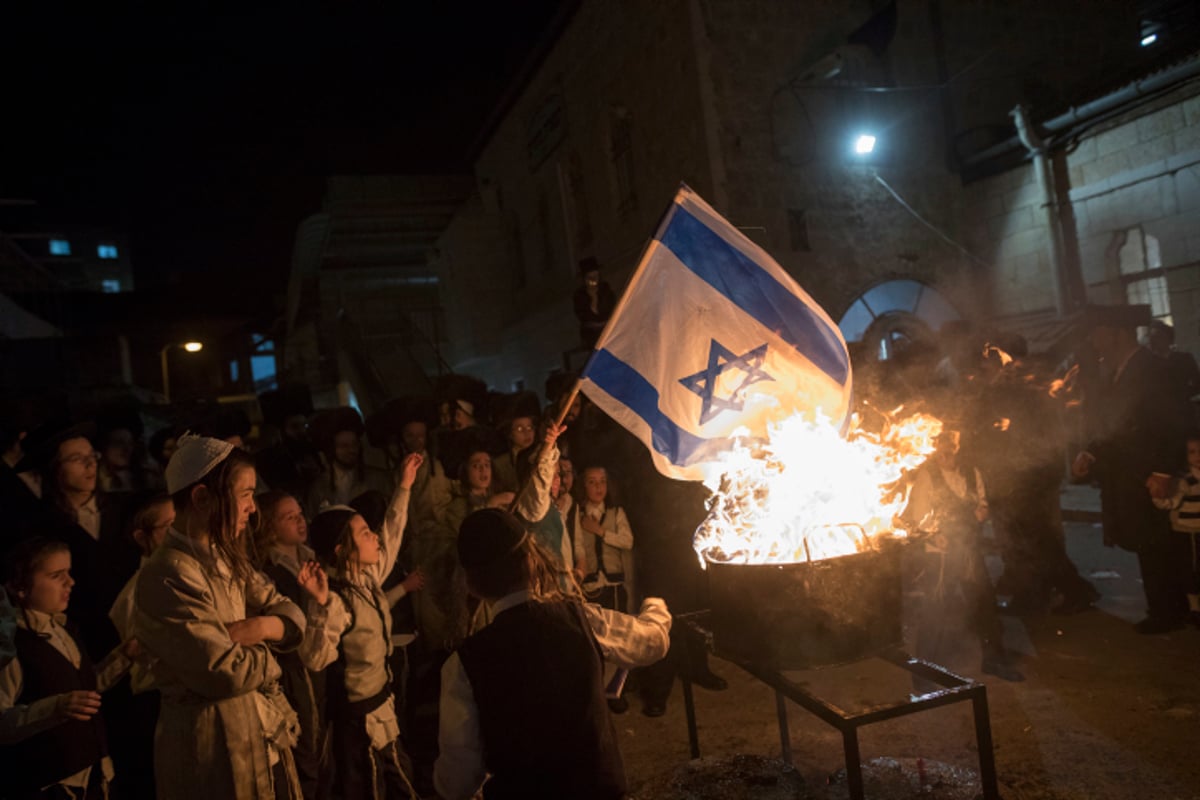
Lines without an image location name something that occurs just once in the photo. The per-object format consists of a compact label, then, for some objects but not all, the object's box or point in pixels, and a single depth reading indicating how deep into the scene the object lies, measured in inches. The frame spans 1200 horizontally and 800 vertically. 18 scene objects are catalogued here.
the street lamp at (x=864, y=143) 484.4
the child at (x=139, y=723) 171.5
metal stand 122.2
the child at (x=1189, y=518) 252.7
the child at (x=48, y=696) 132.2
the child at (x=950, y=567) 239.9
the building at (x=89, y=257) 2866.6
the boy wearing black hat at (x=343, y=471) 265.3
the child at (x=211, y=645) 116.3
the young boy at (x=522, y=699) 104.8
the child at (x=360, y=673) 162.7
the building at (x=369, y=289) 606.9
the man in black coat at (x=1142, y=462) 258.2
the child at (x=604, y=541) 255.4
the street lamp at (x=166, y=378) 1186.9
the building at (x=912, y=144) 454.6
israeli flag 162.7
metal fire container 138.4
